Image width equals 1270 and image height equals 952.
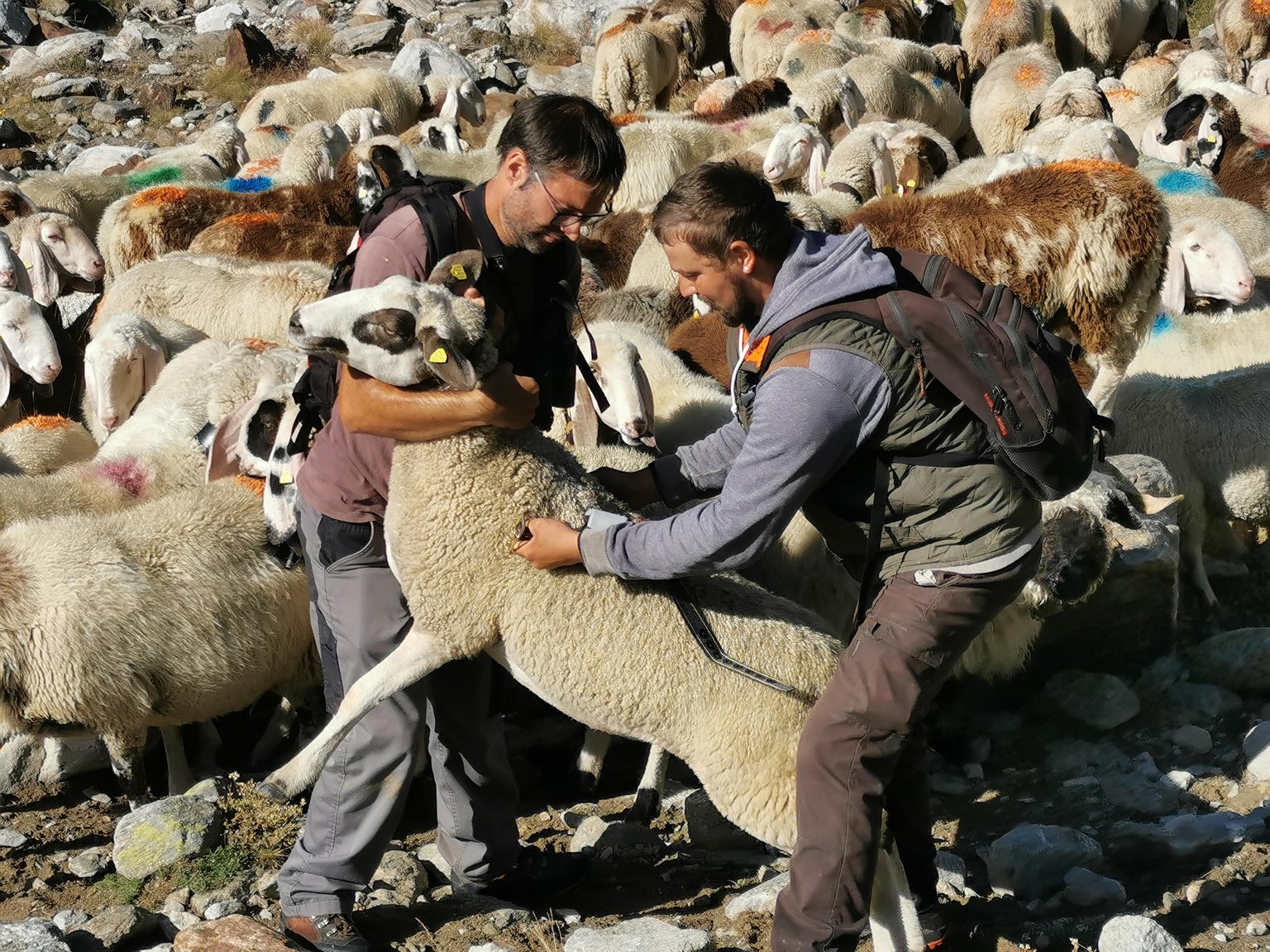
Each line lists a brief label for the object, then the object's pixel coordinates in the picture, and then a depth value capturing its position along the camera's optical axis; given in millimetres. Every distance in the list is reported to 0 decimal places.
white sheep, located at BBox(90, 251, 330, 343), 6961
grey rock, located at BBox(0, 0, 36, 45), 21062
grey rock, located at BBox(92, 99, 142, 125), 17858
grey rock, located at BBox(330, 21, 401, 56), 20016
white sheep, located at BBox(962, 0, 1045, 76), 15719
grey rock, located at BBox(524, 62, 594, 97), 17344
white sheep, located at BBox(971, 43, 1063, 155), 12648
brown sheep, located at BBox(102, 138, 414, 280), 9086
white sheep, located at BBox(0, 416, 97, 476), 5863
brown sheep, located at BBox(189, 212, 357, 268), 8289
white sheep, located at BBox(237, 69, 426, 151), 14750
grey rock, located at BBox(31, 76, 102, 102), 18547
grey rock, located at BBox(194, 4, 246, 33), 21609
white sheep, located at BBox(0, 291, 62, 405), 6895
